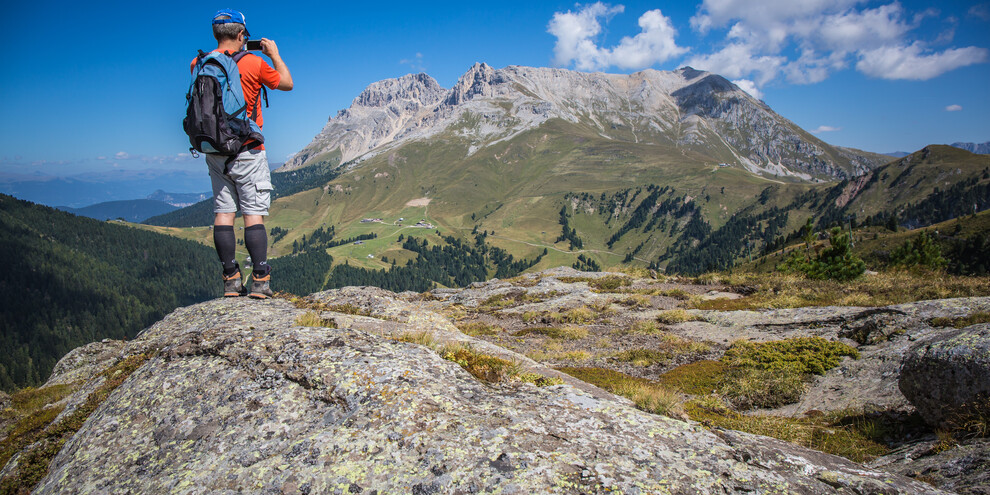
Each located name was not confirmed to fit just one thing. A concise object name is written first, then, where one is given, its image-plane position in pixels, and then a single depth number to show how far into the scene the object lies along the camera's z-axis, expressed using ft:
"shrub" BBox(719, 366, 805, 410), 33.58
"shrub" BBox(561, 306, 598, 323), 69.06
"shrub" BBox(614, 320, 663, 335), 58.59
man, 27.71
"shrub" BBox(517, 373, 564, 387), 23.87
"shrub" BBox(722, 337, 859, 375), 38.37
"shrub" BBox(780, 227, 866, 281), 95.54
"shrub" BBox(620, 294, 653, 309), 76.65
